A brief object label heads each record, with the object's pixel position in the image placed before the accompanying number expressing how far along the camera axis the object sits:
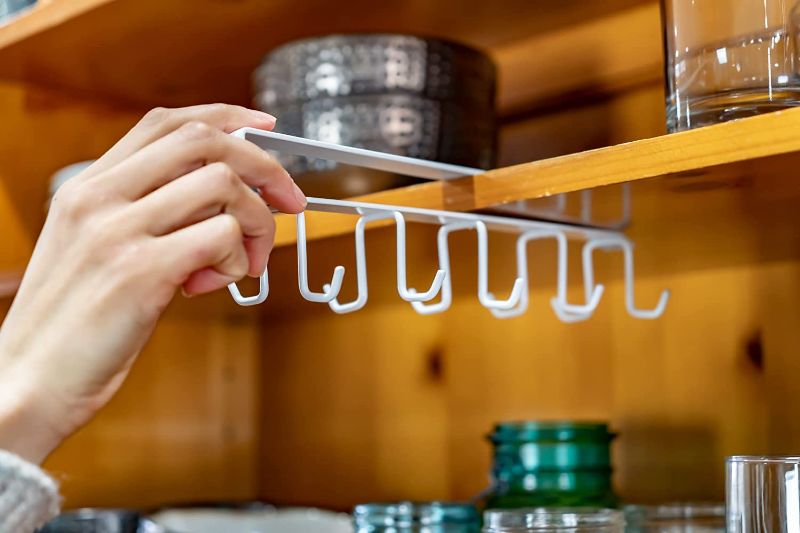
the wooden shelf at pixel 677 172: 0.79
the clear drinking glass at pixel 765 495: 0.81
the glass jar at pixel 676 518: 0.96
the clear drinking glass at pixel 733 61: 0.82
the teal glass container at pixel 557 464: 1.02
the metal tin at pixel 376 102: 0.99
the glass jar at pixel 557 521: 0.88
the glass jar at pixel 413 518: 1.00
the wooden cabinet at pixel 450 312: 0.95
